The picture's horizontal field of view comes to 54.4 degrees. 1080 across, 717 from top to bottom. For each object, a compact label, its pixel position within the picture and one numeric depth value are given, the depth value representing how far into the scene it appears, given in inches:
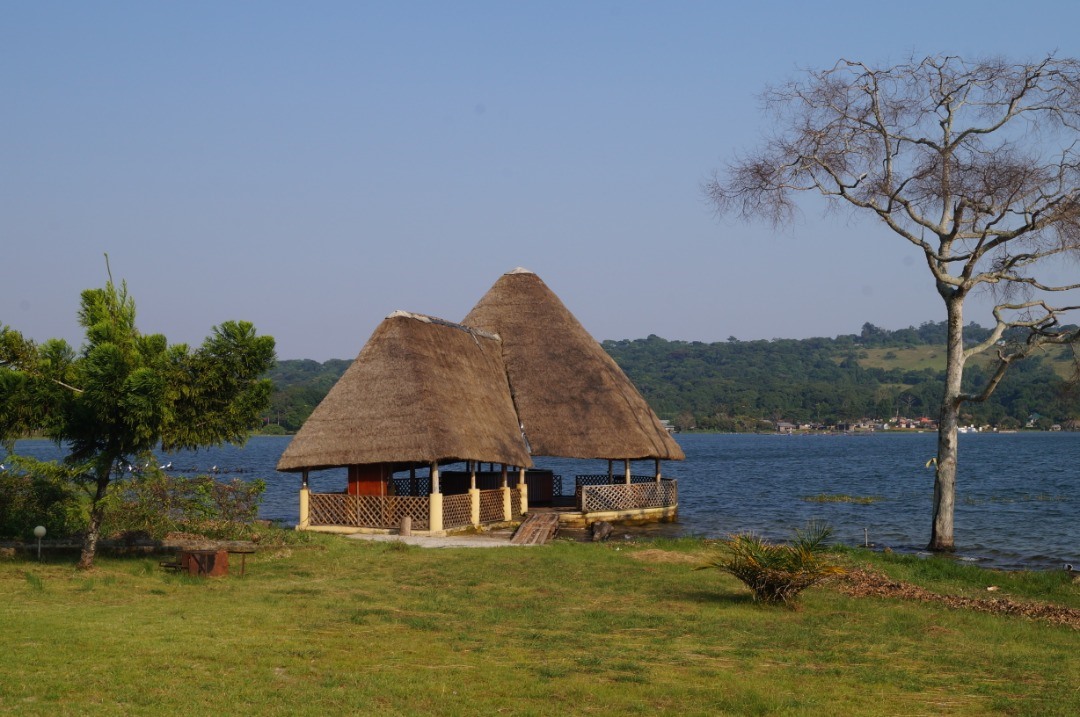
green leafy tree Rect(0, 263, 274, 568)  716.0
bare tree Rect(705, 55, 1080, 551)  1049.5
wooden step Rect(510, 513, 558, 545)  1050.5
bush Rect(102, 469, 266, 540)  885.2
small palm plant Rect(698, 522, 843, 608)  625.6
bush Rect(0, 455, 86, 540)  896.3
